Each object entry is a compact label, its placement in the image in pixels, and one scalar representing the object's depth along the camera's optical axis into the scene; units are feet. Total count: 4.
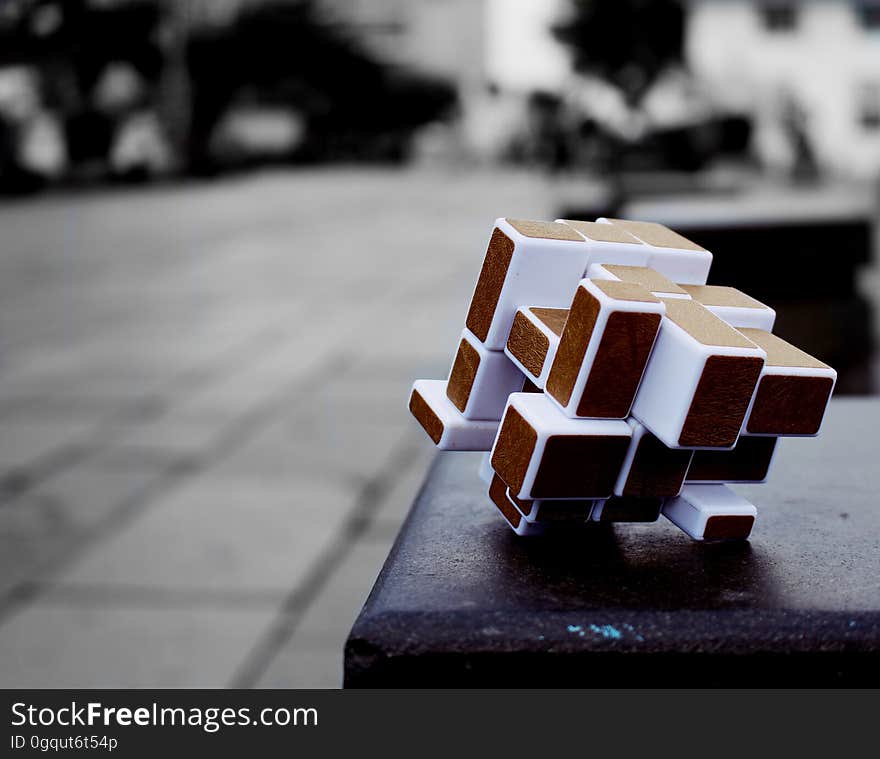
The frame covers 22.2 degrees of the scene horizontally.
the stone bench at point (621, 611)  1.36
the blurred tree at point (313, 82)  90.59
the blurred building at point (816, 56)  85.76
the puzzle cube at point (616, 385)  1.37
